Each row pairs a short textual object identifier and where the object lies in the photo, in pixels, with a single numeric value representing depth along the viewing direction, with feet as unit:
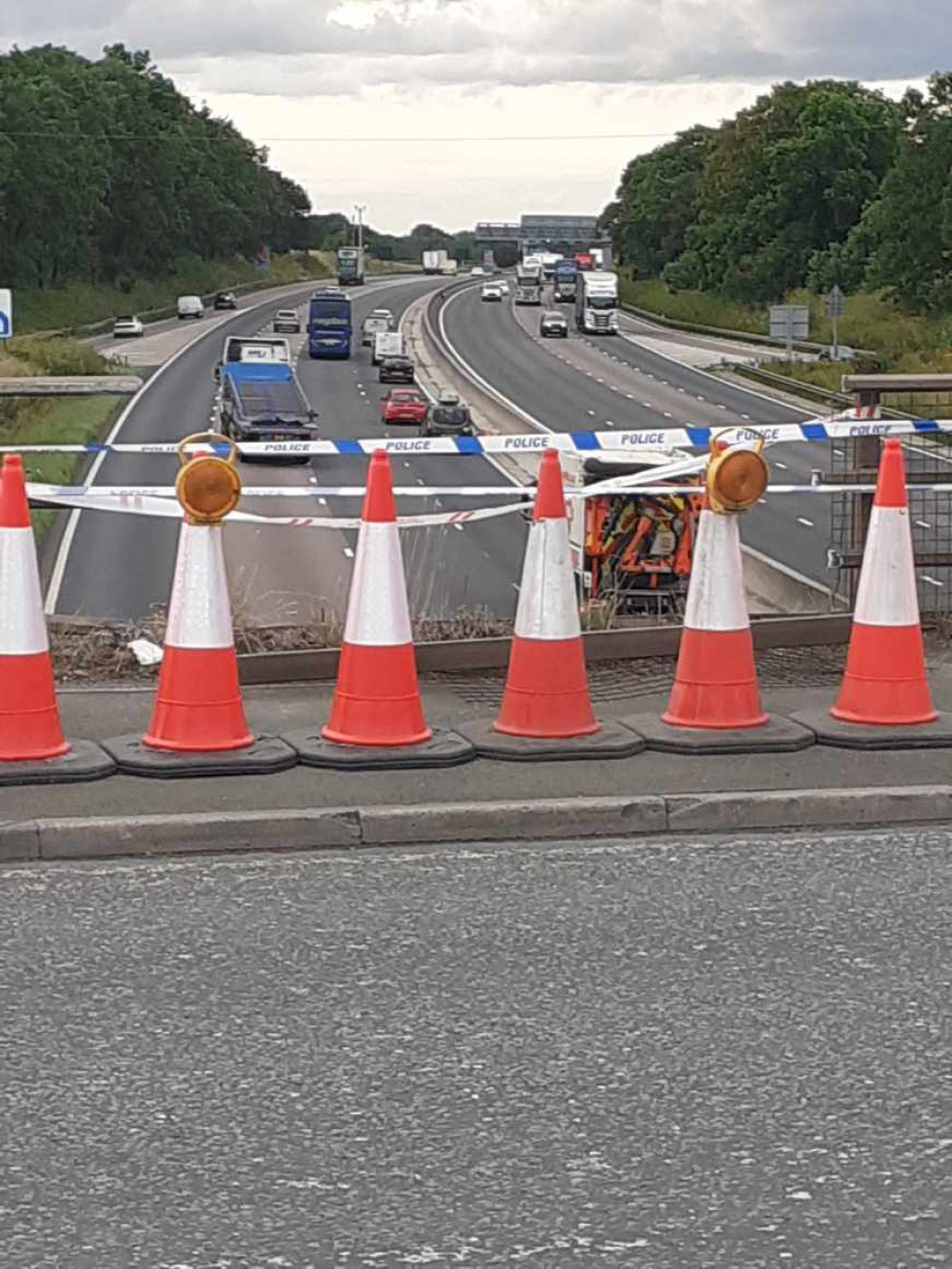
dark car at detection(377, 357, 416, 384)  281.54
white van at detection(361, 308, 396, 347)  357.41
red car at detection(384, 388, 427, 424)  224.12
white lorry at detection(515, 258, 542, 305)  493.36
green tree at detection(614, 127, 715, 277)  547.49
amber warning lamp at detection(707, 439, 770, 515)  26.81
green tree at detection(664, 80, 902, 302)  429.79
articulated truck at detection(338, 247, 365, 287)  592.19
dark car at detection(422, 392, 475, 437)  195.83
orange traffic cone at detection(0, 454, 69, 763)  25.05
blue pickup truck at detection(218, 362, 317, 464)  189.47
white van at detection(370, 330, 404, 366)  307.99
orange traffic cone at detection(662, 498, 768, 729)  27.12
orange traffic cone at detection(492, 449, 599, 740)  26.48
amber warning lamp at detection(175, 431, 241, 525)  25.16
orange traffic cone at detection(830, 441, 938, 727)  27.43
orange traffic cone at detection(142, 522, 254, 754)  25.64
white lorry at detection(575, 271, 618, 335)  392.27
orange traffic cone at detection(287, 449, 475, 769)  25.94
